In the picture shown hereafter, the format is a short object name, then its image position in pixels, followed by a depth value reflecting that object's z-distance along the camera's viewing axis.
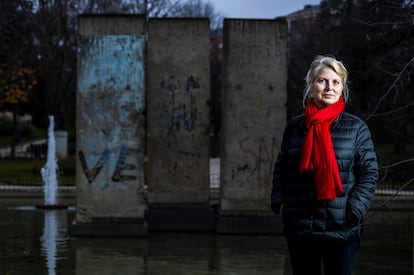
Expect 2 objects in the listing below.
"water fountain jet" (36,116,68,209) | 20.98
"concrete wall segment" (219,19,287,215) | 15.83
